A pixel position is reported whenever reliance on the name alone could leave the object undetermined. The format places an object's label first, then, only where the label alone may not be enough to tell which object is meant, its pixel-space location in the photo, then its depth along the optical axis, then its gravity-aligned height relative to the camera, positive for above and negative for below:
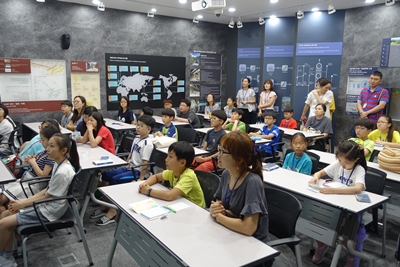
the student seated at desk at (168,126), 5.15 -0.74
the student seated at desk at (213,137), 4.36 -0.81
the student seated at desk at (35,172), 3.07 -0.92
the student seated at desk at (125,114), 7.17 -0.75
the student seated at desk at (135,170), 3.80 -1.05
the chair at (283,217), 2.13 -0.92
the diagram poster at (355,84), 7.27 +0.05
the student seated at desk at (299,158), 3.50 -0.80
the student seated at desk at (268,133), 5.12 -0.81
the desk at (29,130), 5.89 -0.98
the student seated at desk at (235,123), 5.64 -0.72
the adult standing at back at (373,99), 6.56 -0.27
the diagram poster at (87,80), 7.29 -0.03
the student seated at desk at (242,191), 1.91 -0.66
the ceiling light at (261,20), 7.84 +1.53
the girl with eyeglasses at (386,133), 4.47 -0.65
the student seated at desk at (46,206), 2.61 -1.06
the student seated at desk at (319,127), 5.51 -0.74
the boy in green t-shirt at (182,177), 2.51 -0.76
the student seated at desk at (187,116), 6.78 -0.74
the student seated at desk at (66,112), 6.27 -0.65
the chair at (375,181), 2.98 -0.88
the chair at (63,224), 2.55 -1.18
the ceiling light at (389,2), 6.03 +1.57
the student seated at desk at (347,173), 2.67 -0.79
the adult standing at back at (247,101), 8.55 -0.47
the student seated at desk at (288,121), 6.36 -0.73
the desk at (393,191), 3.08 -1.02
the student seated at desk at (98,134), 4.34 -0.75
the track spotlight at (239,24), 8.36 +1.52
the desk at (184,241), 1.69 -0.90
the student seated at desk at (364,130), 4.09 -0.58
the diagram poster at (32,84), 6.55 -0.14
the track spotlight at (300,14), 6.99 +1.52
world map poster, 7.88 +0.03
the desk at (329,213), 2.42 -1.00
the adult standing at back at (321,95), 7.05 -0.22
